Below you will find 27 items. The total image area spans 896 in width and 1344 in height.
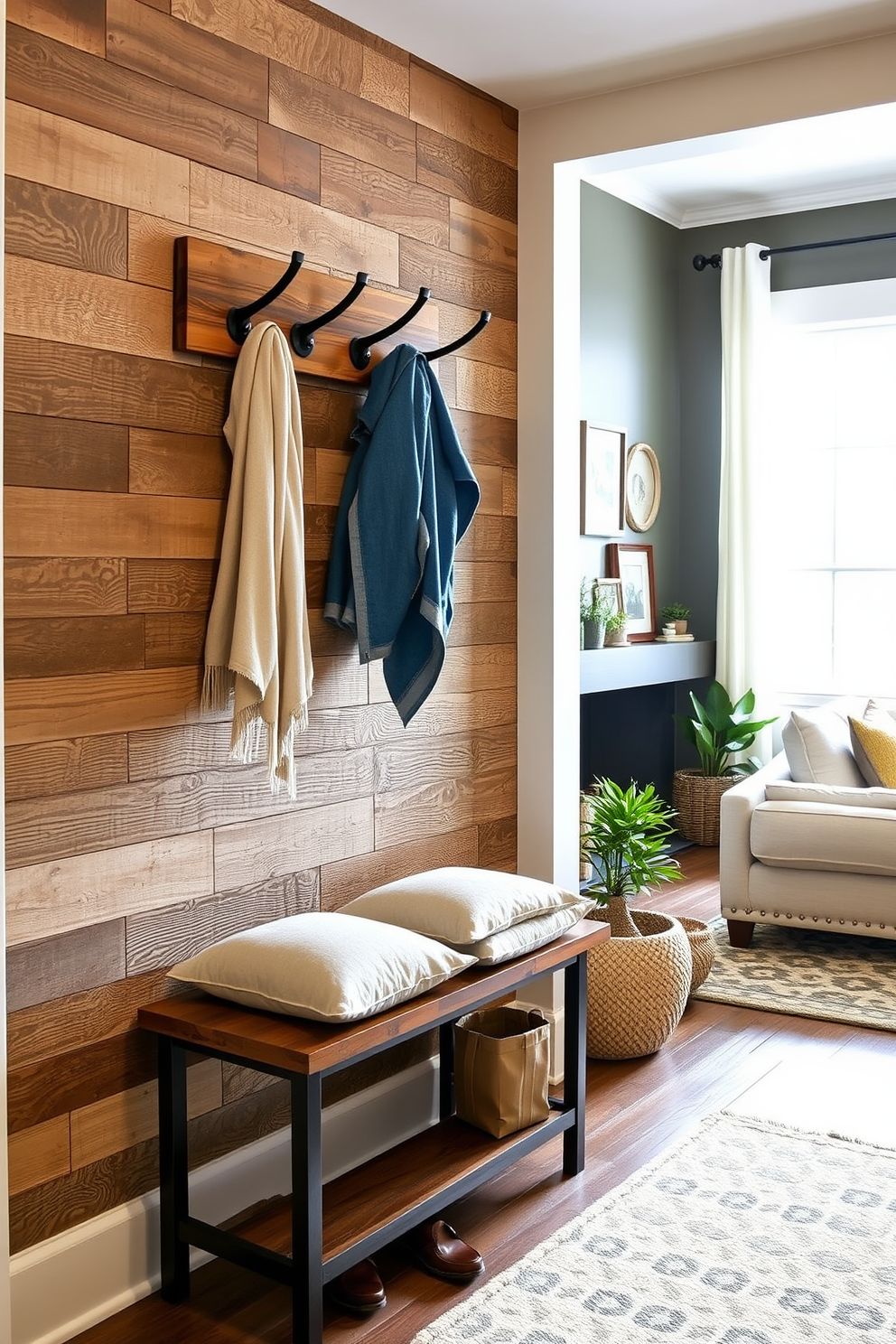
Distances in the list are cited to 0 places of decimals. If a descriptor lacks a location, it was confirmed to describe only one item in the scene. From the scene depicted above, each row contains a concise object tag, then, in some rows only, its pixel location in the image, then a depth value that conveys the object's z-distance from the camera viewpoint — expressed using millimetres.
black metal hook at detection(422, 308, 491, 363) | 2783
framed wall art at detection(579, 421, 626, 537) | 5305
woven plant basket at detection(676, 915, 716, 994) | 3750
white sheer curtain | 5840
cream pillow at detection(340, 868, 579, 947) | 2430
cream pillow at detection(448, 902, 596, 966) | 2443
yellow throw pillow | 4441
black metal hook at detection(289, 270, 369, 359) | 2504
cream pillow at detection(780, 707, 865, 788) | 4531
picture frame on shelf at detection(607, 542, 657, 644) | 5590
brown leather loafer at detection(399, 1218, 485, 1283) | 2291
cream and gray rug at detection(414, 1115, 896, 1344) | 2111
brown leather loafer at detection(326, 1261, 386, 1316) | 2184
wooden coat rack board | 2270
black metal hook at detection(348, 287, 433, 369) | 2684
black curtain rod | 5552
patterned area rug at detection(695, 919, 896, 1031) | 3750
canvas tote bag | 2621
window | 5828
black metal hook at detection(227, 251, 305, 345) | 2350
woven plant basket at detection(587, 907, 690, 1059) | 3281
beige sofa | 4094
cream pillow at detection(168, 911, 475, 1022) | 2070
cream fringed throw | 2305
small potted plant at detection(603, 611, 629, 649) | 5289
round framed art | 5738
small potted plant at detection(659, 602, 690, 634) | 5902
